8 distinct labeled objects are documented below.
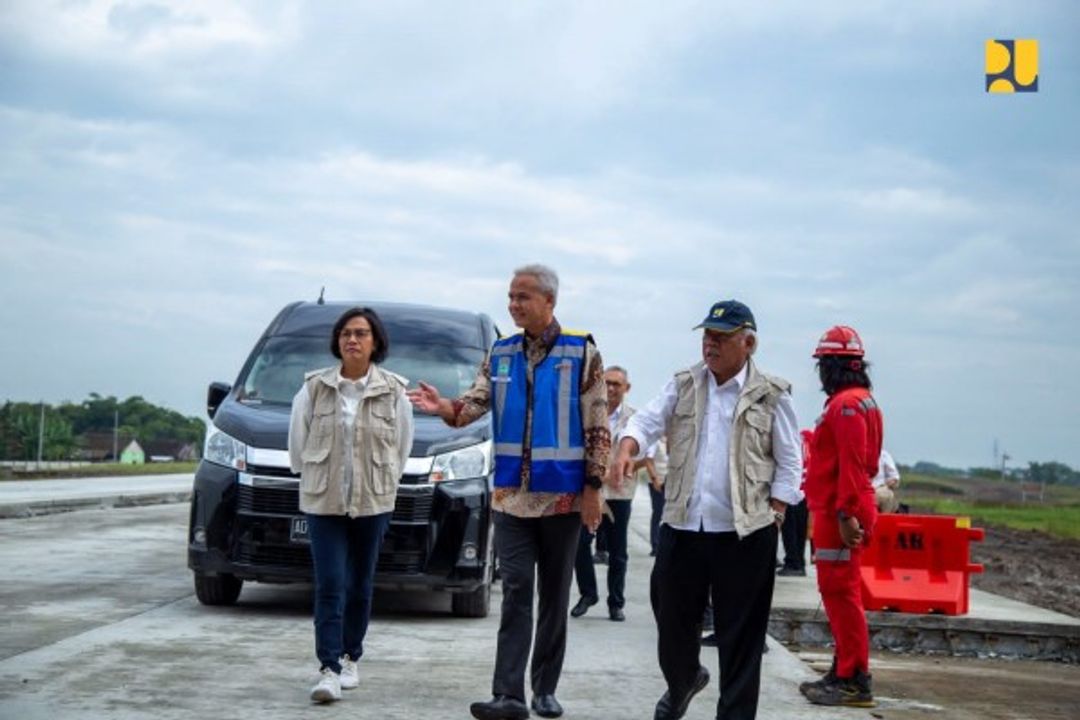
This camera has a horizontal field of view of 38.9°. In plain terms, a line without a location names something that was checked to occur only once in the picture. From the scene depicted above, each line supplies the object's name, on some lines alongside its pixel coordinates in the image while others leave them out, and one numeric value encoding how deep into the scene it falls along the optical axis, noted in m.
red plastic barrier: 12.82
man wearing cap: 6.62
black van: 10.69
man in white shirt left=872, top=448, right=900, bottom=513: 13.75
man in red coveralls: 7.95
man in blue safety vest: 7.07
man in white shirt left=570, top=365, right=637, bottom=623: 12.12
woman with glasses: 7.80
